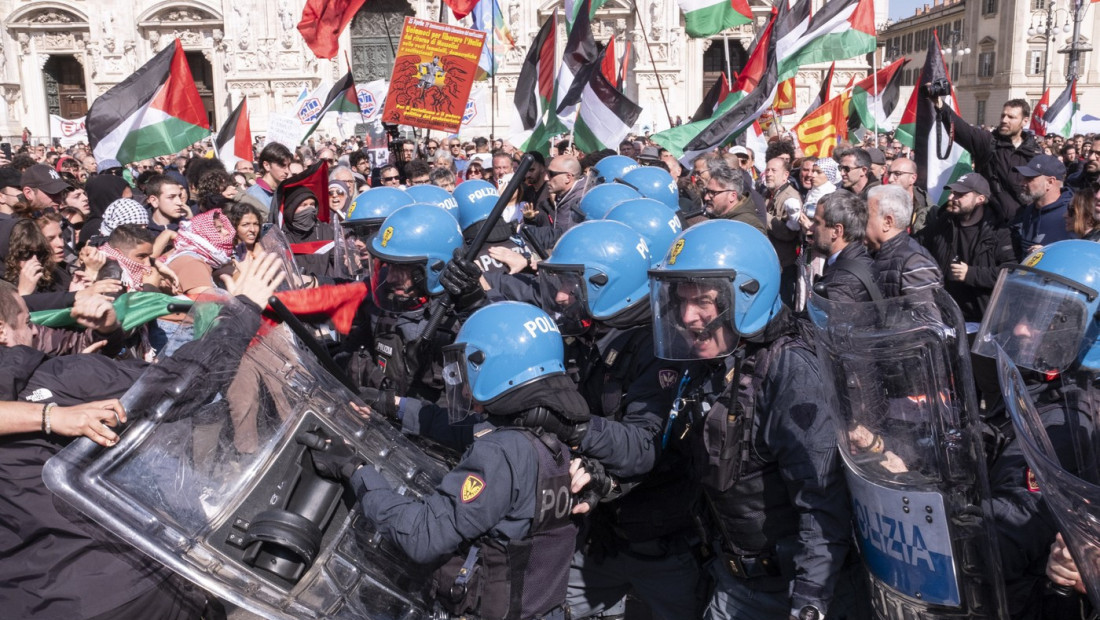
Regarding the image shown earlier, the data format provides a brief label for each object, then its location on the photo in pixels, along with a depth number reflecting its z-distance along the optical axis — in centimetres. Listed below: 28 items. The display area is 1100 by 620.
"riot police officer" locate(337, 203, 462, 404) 415
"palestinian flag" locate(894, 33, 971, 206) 722
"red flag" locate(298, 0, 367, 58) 1023
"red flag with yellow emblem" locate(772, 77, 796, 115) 1273
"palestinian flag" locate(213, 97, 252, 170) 1091
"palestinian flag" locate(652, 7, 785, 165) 782
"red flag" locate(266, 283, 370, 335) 369
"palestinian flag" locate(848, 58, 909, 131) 1295
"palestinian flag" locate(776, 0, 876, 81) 942
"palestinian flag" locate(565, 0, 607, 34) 1025
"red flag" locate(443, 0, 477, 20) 1111
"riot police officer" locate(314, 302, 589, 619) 254
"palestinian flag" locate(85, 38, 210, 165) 789
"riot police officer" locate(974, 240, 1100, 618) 232
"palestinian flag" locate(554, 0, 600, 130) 916
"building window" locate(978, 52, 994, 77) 5064
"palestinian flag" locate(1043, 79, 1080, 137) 1452
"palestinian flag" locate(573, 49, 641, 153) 889
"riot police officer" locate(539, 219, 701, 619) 334
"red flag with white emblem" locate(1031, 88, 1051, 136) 1492
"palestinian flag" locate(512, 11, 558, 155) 1019
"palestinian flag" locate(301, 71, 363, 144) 1173
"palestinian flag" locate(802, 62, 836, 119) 1185
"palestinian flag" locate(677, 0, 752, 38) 979
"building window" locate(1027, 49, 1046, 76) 4784
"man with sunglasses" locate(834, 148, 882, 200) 790
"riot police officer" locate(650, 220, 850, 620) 265
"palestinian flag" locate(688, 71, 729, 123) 1002
